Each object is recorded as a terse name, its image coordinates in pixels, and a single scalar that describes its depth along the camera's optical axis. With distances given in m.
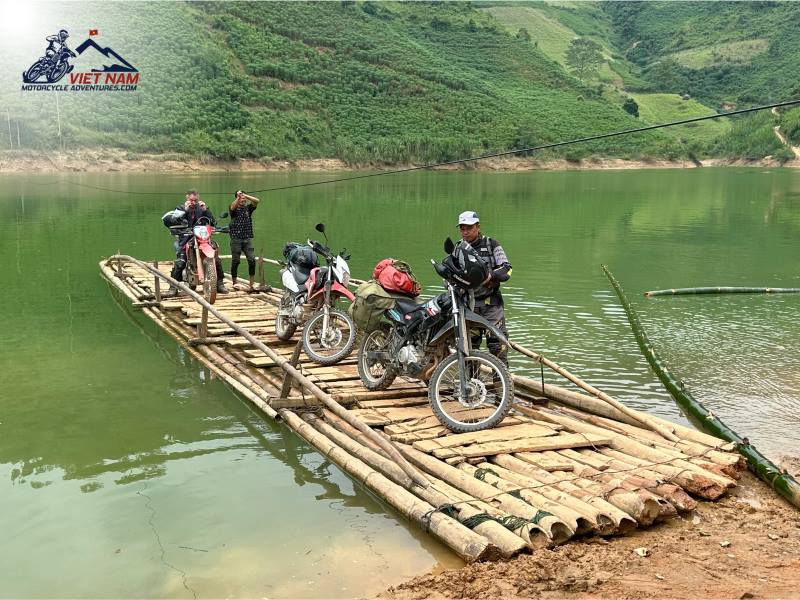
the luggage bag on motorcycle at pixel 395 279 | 7.20
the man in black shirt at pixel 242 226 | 12.23
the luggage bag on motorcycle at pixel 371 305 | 7.17
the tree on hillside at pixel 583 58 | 126.38
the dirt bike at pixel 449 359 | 6.16
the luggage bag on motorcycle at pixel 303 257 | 9.18
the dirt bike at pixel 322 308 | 8.36
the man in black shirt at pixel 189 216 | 12.42
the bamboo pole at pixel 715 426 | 5.23
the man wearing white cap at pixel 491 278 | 6.75
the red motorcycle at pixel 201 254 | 11.60
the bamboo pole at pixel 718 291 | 14.15
